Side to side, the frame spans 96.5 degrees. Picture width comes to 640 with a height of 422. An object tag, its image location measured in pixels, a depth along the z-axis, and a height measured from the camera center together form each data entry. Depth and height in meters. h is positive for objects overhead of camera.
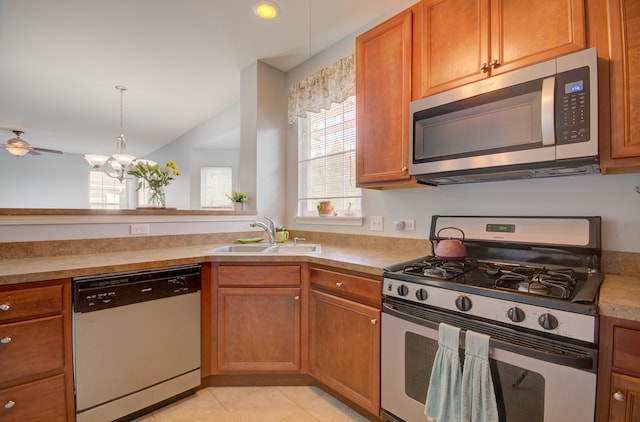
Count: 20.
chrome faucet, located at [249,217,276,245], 2.41 -0.18
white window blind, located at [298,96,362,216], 2.47 +0.44
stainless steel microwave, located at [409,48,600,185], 1.12 +0.38
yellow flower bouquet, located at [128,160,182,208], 2.36 +0.27
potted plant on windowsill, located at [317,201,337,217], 2.56 +0.00
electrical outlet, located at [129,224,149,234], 2.05 -0.14
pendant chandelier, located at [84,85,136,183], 3.64 +0.65
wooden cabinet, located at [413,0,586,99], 1.21 +0.82
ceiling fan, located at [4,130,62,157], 3.61 +0.80
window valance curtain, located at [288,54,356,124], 2.35 +1.07
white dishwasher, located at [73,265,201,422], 1.42 -0.72
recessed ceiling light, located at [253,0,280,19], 1.98 +1.42
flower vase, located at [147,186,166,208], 2.40 +0.10
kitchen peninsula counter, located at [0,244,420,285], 1.35 -0.30
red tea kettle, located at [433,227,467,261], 1.52 -0.23
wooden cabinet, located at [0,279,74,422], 1.24 -0.65
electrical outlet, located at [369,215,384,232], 2.19 -0.11
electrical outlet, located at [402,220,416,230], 2.00 -0.11
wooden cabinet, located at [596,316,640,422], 0.86 -0.50
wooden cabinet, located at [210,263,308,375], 1.86 -0.72
